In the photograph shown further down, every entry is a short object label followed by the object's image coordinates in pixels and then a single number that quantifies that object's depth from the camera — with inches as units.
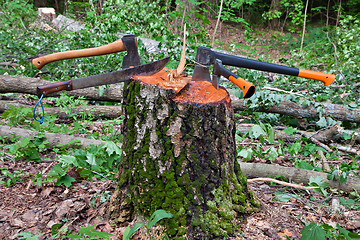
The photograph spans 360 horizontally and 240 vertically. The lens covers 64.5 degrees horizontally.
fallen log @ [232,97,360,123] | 162.7
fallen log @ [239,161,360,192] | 100.2
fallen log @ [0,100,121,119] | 167.2
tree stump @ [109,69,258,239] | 68.9
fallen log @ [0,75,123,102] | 176.2
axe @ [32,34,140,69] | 79.7
